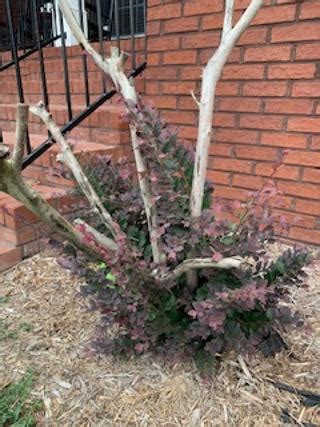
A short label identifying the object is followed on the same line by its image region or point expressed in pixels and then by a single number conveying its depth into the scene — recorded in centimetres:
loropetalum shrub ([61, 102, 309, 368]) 117
